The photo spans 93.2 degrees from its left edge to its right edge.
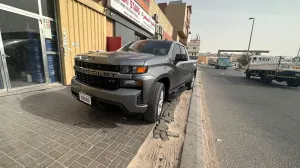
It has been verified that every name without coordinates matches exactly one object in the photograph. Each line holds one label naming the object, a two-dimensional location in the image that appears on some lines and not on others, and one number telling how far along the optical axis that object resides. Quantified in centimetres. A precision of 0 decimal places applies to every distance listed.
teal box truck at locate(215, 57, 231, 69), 3053
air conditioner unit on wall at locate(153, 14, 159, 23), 1320
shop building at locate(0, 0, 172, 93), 381
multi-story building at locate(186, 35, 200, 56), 6175
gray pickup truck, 230
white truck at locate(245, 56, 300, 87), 883
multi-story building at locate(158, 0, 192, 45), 2594
